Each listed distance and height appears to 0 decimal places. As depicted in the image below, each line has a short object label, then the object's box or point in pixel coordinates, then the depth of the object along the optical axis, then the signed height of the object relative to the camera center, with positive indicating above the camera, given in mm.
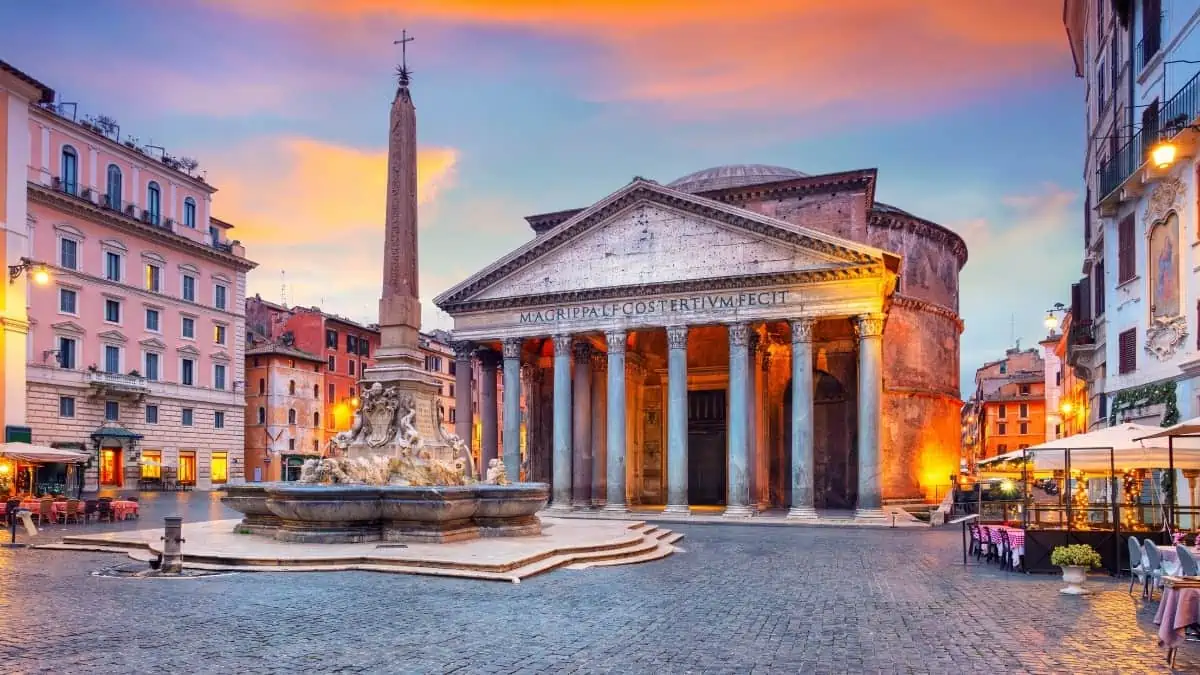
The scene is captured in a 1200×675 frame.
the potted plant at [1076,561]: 13047 -2467
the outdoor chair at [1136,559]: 11938 -2264
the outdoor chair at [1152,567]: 11523 -2247
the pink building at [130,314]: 36438 +3349
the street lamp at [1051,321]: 27844 +2127
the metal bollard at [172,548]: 12969 -2282
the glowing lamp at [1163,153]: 13241 +3428
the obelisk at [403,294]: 16859 +1769
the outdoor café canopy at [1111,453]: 14508 -1062
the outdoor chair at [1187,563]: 10246 -1961
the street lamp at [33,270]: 20891 +3072
